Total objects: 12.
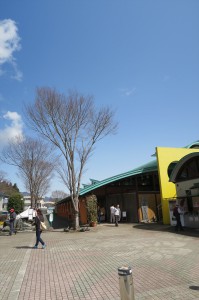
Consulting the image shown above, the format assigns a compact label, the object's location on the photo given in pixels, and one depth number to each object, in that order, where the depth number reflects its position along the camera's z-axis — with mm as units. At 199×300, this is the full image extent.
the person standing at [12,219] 16969
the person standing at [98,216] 21962
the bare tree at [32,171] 26403
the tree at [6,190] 53300
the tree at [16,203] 45469
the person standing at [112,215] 19372
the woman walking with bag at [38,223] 10812
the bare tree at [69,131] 17078
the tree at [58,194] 99062
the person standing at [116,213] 18562
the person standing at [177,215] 14270
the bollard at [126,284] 3604
